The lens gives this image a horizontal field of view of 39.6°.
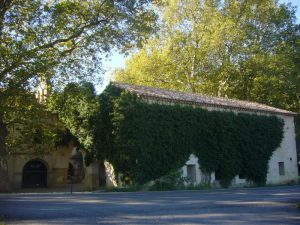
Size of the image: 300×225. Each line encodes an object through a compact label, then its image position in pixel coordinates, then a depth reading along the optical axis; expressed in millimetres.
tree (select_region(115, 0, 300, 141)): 40625
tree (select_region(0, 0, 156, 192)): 18891
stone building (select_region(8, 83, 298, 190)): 28594
